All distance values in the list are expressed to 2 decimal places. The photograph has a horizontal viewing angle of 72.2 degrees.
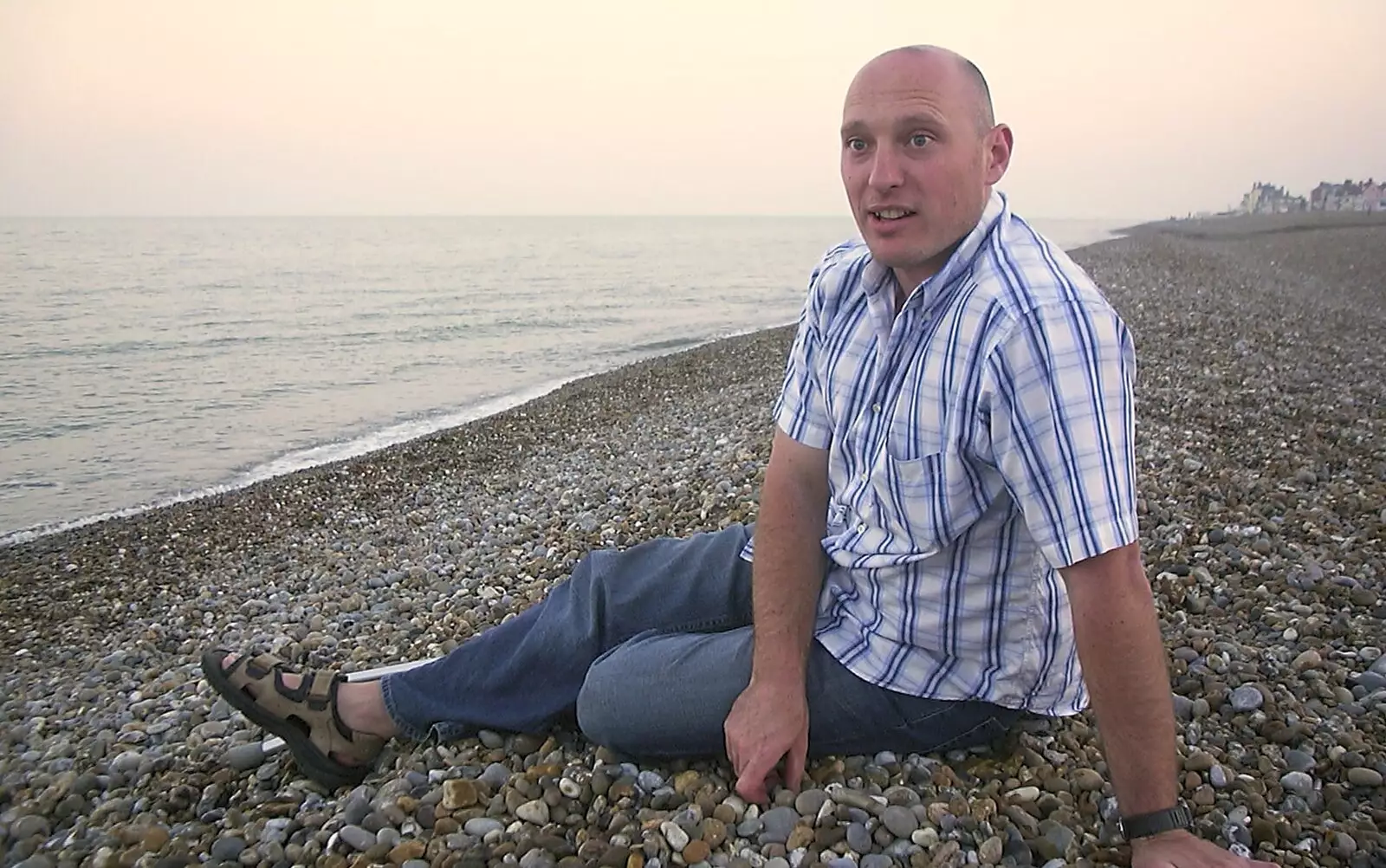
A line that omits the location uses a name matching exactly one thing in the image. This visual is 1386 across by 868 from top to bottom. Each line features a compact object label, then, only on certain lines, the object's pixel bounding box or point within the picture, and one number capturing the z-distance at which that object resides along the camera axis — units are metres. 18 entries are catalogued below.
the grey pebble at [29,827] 3.03
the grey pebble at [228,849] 2.66
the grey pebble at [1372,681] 3.16
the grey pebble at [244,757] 3.32
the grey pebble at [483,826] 2.56
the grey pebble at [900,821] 2.40
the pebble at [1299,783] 2.61
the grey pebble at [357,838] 2.56
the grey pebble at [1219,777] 2.61
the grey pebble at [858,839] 2.38
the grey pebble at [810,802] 2.49
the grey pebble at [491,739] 2.97
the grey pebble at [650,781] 2.68
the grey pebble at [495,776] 2.78
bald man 2.02
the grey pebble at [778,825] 2.43
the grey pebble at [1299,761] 2.71
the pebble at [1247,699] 3.03
